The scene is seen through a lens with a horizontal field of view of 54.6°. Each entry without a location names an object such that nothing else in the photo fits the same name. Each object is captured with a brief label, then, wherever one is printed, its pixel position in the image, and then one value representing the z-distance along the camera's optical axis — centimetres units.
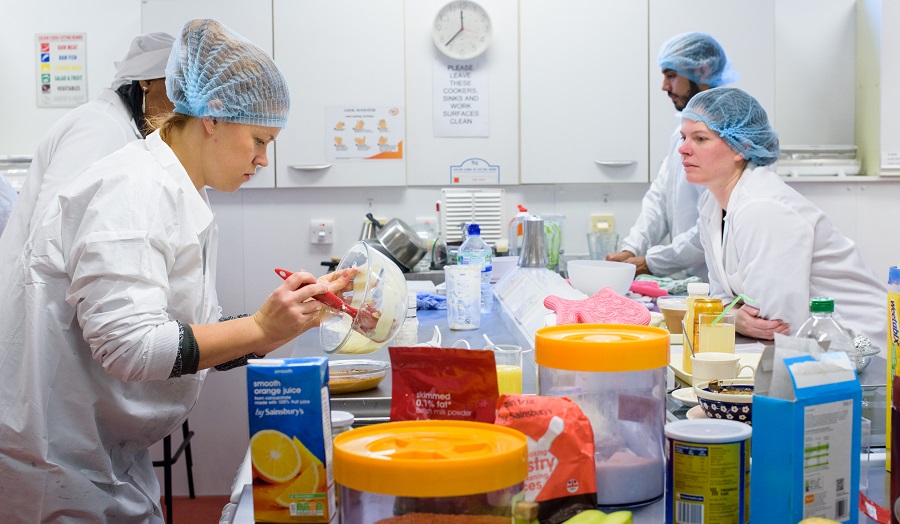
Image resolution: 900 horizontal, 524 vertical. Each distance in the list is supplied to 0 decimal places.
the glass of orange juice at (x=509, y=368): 144
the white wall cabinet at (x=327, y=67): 414
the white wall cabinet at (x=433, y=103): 422
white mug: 165
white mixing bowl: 288
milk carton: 98
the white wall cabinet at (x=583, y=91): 419
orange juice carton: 105
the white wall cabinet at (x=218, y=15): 409
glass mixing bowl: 158
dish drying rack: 425
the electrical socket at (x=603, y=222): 445
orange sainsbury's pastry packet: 103
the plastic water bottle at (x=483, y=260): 290
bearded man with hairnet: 373
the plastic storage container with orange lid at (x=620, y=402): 114
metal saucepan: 366
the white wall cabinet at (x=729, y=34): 419
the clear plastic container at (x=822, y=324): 127
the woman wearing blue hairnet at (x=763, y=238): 246
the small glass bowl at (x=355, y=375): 172
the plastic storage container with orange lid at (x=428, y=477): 89
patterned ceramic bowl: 127
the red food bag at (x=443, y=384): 115
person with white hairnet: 245
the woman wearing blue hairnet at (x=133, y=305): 148
